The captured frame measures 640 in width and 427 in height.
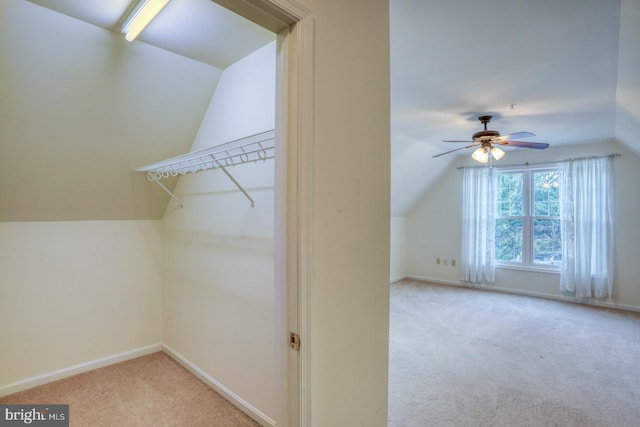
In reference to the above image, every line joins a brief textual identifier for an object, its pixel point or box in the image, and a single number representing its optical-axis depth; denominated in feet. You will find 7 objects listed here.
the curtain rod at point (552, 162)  14.39
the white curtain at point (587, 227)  14.49
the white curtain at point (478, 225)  17.71
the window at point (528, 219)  16.44
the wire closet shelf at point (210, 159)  5.31
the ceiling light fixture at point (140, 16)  4.84
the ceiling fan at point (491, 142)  10.52
